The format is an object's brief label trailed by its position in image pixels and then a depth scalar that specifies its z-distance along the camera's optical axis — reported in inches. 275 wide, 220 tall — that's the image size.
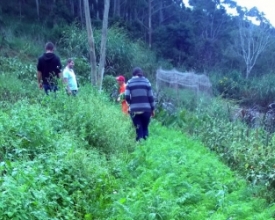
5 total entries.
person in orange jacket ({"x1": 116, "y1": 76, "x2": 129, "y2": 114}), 408.5
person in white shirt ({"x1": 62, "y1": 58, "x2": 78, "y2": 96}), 403.9
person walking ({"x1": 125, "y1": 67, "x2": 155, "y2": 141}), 353.7
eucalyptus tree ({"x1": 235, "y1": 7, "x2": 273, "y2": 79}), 1565.0
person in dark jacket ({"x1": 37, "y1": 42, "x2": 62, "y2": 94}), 379.9
